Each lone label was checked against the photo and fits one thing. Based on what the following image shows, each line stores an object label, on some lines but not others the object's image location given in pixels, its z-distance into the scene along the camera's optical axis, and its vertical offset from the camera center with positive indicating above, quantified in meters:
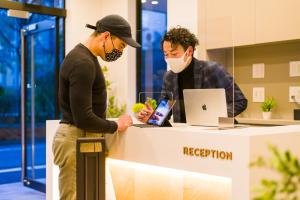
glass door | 5.85 +0.08
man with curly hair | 2.53 +0.13
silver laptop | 2.22 -0.07
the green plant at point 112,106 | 5.32 -0.17
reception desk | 1.83 -0.32
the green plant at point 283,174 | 0.57 -0.11
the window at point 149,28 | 5.27 +0.82
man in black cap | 2.12 -0.02
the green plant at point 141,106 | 2.56 -0.08
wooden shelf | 3.86 -0.27
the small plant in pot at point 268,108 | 4.27 -0.15
